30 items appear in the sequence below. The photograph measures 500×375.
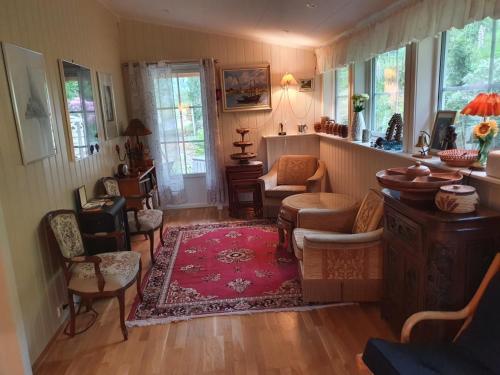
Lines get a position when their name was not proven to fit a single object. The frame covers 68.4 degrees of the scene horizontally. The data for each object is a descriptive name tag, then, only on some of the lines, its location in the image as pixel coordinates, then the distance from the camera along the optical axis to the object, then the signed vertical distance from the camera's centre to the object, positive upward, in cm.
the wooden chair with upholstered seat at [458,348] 155 -108
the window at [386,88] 330 +15
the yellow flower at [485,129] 205 -17
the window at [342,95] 469 +15
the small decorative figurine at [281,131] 541 -31
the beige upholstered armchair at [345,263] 260 -110
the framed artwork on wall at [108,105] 406 +16
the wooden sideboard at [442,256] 178 -77
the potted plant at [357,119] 386 -14
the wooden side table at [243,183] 503 -95
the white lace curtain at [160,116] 512 +0
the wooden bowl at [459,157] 220 -34
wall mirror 312 +10
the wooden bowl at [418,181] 200 -44
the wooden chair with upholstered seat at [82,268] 252 -103
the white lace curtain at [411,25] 199 +52
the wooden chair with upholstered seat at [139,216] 369 -101
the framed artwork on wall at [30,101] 232 +15
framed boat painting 525 +34
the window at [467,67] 219 +20
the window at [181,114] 526 +1
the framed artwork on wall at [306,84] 535 +35
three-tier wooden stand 510 -58
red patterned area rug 287 -147
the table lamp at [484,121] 193 -13
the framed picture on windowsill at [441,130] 249 -20
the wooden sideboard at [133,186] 396 -76
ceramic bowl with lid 182 -48
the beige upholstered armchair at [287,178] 462 -89
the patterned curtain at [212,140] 518 -38
